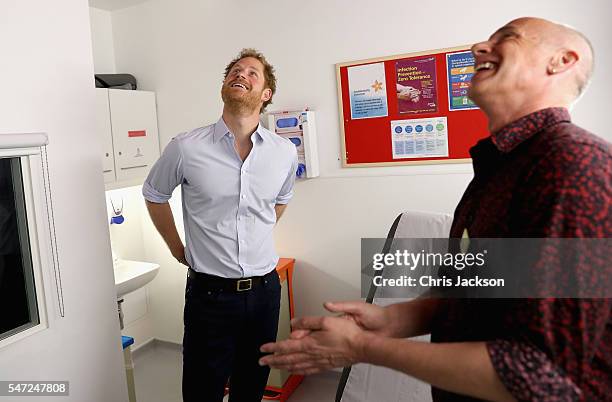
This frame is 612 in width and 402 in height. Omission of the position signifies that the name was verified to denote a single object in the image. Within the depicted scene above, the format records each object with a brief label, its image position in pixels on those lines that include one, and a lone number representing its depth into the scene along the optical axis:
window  1.39
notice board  2.62
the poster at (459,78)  2.58
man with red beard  1.94
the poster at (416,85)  2.68
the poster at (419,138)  2.70
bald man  0.68
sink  2.84
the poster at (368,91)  2.80
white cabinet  3.02
